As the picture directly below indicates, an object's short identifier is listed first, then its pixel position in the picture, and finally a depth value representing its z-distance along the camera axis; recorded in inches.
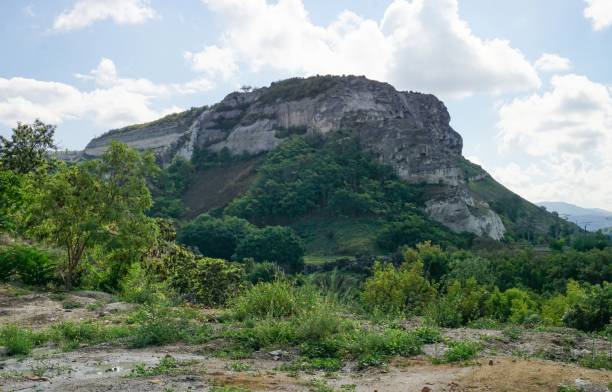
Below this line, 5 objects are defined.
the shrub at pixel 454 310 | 436.7
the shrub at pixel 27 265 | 613.3
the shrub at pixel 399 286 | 848.9
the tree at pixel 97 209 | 601.9
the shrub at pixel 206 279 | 968.9
